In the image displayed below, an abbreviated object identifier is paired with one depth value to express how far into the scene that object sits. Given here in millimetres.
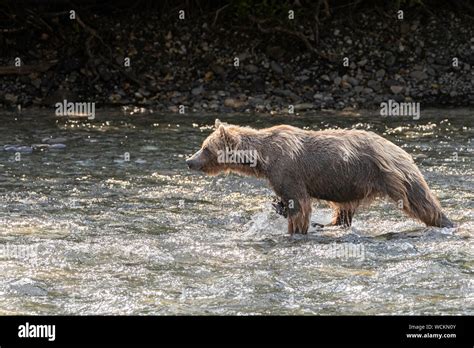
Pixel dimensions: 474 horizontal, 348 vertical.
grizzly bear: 12648
